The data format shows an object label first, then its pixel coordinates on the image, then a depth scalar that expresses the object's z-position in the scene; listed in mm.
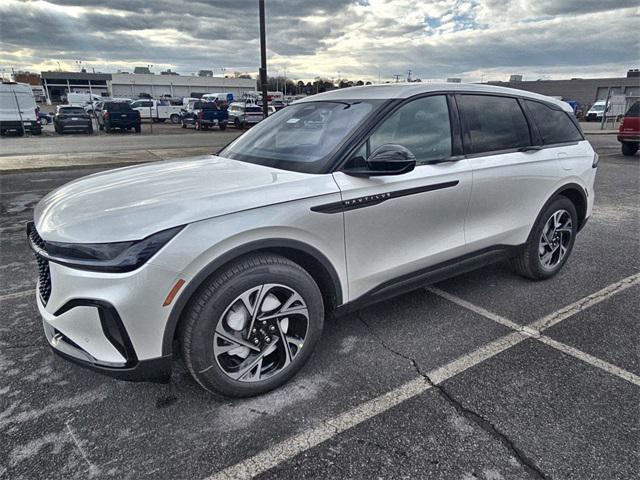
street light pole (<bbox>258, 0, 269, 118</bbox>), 11699
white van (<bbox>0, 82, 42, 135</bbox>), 20969
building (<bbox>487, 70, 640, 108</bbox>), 55775
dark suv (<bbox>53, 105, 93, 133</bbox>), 22938
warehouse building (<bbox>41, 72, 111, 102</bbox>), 84562
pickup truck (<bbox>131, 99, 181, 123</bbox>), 35812
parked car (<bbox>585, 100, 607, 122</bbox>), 37312
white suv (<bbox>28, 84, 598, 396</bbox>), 2129
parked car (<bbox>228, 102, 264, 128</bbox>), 26734
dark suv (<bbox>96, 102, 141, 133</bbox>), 24344
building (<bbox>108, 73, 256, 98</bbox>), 72375
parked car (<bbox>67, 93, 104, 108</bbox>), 45675
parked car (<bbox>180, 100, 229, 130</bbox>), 26375
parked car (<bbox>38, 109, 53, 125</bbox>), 32469
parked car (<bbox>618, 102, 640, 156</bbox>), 13874
